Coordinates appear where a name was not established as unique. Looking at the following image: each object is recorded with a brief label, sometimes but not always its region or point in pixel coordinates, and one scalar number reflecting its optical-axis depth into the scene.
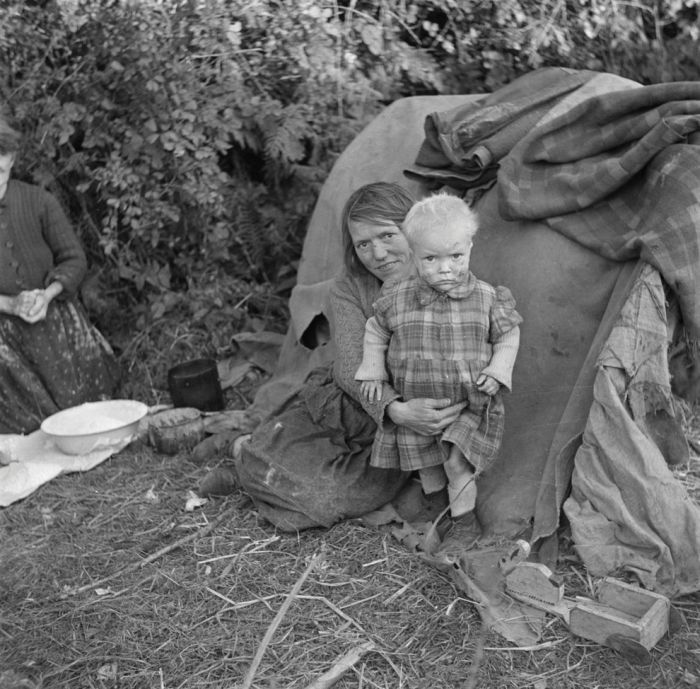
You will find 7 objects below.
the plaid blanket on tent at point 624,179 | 2.89
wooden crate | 2.49
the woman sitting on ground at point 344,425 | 3.13
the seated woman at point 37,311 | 4.30
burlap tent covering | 2.81
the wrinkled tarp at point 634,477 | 2.74
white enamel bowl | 4.01
